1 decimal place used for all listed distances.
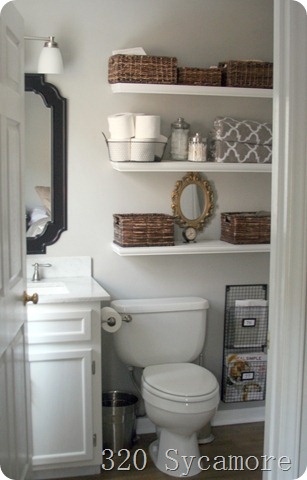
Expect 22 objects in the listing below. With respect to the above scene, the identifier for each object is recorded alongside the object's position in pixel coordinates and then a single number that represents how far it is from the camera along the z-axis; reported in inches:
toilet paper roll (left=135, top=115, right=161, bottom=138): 124.1
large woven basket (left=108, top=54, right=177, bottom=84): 122.6
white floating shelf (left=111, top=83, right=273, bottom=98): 123.3
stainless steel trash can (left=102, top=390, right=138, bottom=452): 128.0
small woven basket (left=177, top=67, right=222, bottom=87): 127.3
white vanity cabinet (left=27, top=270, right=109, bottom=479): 113.5
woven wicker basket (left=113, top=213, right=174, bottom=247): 126.6
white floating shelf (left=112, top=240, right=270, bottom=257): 126.1
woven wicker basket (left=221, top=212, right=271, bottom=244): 132.7
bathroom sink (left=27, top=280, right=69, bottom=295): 123.6
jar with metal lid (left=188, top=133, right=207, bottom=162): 129.9
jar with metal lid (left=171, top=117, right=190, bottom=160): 131.0
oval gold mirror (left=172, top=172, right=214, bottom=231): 137.2
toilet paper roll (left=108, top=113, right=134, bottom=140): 124.0
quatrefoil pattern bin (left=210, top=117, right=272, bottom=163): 131.0
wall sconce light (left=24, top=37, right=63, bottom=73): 120.6
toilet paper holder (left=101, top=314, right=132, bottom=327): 124.1
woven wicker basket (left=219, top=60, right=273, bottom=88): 128.3
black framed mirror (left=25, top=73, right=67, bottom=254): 126.0
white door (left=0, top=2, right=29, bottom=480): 78.5
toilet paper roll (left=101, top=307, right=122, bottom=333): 123.7
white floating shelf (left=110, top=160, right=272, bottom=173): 124.2
